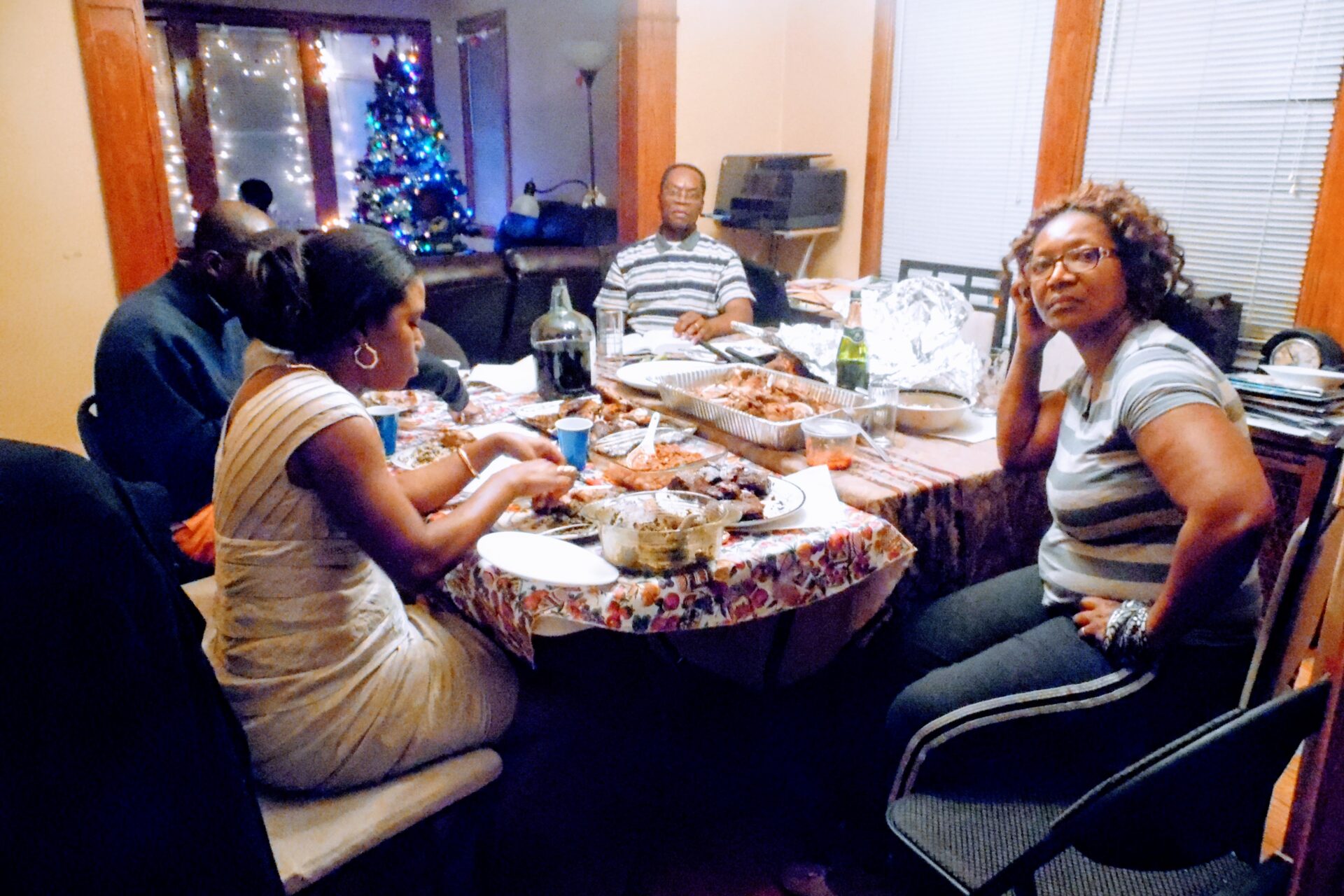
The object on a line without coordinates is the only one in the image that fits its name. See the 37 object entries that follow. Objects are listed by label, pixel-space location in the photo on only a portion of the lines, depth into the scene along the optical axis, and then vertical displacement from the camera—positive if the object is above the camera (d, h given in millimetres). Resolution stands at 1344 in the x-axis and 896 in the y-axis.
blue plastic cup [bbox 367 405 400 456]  1689 -450
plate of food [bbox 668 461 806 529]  1380 -483
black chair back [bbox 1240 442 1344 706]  1045 -482
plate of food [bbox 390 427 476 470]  1648 -501
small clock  2543 -457
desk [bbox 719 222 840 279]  4215 -281
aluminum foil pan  1755 -456
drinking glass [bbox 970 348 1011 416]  2113 -466
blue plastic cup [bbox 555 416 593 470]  1604 -451
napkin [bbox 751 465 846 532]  1405 -511
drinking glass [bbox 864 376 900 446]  1833 -459
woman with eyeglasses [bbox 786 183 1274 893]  1254 -556
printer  4113 -52
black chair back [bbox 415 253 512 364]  3799 -505
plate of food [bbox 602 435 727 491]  1543 -499
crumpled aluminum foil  2096 -385
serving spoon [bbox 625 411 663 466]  1664 -495
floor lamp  5051 +678
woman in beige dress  1208 -490
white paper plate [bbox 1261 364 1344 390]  2344 -488
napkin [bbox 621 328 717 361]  2502 -465
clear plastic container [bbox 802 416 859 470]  1681 -478
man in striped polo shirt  3727 -382
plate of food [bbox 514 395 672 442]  1866 -489
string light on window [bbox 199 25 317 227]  6984 +493
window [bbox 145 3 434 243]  6730 +596
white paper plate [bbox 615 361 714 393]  2117 -455
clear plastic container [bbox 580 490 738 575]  1236 -482
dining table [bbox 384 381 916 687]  1207 -558
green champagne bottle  2059 -397
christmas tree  7078 +73
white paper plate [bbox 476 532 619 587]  1208 -516
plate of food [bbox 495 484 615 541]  1369 -518
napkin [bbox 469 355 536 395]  2307 -508
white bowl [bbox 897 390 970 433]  1908 -475
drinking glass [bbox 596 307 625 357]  2520 -418
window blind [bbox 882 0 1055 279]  3592 +240
